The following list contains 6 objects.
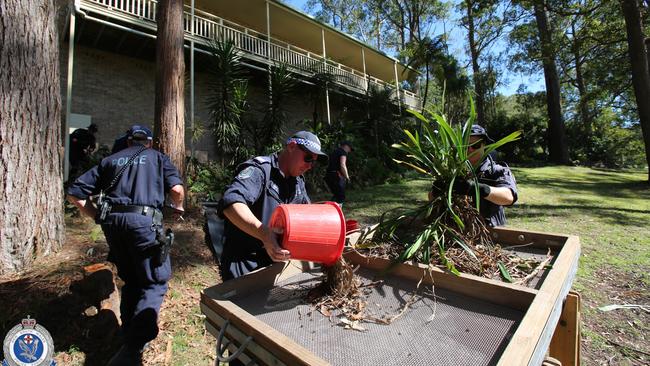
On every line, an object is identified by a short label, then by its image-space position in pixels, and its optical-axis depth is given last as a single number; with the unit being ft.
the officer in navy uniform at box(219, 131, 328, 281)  6.58
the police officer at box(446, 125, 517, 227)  7.79
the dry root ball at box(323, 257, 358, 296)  5.19
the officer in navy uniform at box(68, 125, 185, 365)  8.57
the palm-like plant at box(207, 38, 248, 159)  32.40
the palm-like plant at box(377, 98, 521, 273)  6.14
